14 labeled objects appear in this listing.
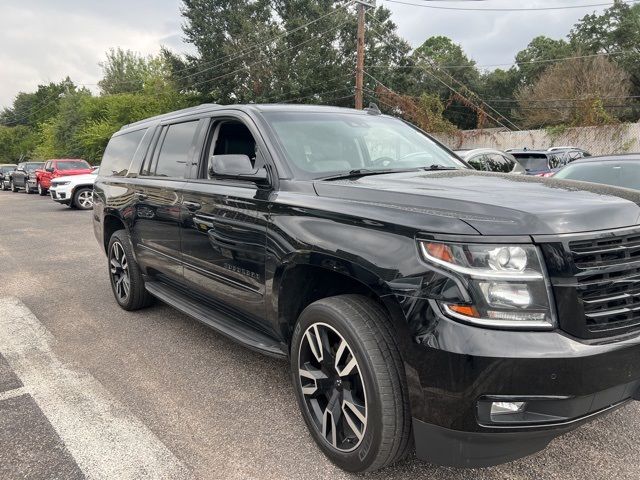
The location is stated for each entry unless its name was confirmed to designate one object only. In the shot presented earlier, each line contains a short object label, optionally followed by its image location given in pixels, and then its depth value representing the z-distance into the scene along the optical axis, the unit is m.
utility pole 21.06
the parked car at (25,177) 25.98
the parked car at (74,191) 16.73
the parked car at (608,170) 5.52
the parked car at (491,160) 8.87
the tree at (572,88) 35.50
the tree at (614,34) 44.06
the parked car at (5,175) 32.83
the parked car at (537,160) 13.06
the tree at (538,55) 47.97
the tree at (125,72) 50.38
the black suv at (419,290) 1.91
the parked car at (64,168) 19.89
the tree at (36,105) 76.88
